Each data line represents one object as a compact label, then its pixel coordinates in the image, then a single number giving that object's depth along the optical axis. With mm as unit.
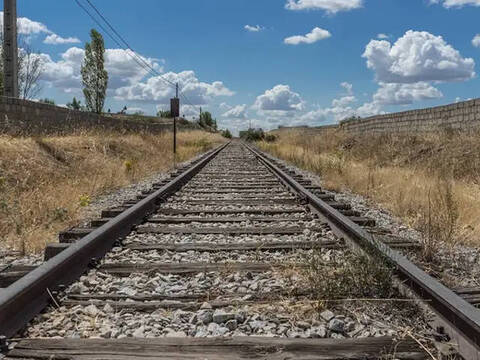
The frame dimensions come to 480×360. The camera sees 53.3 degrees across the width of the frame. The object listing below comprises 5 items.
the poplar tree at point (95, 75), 51688
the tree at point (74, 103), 83188
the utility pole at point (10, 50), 14359
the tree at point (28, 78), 37325
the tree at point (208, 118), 131625
